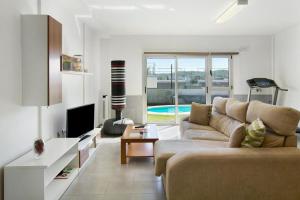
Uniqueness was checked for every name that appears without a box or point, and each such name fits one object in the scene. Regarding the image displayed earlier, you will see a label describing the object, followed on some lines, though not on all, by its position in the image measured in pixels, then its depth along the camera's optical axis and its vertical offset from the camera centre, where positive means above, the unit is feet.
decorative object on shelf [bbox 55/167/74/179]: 11.12 -3.49
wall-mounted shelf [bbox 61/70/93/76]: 12.73 +0.96
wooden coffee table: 13.88 -2.61
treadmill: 23.24 +0.63
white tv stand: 8.01 -2.66
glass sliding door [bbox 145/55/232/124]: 26.03 +0.97
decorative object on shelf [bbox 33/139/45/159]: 8.82 -1.83
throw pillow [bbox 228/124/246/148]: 9.45 -1.60
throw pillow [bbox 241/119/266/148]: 9.20 -1.53
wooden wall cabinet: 9.56 +1.10
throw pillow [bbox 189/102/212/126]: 17.28 -1.47
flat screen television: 13.07 -1.57
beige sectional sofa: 8.38 -2.59
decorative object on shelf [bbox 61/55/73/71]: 12.71 +1.39
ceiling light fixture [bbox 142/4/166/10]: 15.53 +4.93
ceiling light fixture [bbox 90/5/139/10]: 15.90 +4.92
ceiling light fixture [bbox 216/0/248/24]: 13.81 +4.76
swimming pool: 26.40 -1.77
